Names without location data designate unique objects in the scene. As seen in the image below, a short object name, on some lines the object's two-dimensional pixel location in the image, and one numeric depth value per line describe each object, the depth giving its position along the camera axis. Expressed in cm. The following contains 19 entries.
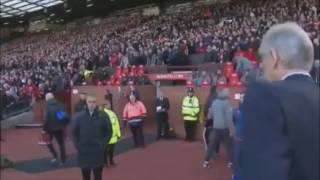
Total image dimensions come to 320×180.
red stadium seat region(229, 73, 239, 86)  1755
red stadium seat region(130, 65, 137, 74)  2259
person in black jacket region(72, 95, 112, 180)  771
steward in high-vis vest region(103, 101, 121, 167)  1162
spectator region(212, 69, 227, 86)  1780
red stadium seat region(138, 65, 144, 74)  2240
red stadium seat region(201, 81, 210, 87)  1805
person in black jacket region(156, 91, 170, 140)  1795
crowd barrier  1791
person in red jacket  1598
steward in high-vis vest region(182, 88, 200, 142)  1716
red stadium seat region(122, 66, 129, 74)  2255
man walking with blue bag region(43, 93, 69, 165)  1291
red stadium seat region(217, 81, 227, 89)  1728
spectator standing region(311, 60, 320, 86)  1027
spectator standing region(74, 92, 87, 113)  1490
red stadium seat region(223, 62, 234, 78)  1802
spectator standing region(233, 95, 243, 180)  982
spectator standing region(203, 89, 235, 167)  1132
